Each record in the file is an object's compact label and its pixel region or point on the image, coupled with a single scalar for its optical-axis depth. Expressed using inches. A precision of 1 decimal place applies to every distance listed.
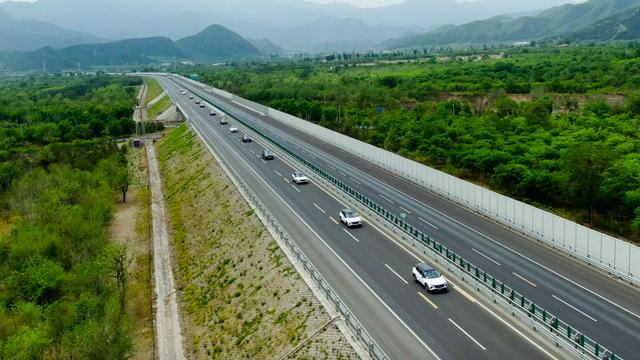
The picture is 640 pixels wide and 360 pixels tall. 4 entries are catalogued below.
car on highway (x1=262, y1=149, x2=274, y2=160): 3309.5
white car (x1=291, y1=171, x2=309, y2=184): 2664.9
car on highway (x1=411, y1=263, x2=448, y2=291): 1382.9
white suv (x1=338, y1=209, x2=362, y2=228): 1952.5
